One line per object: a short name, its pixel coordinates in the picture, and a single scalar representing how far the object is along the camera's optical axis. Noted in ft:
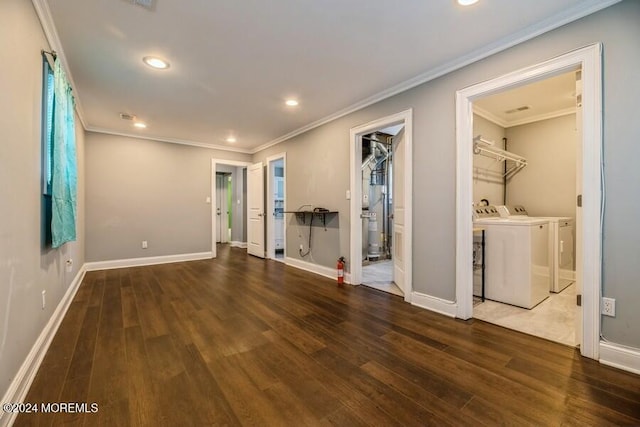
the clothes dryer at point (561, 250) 10.65
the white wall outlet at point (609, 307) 5.68
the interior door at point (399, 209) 10.58
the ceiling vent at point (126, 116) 12.70
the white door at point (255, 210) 18.56
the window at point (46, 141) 6.36
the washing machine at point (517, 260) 8.95
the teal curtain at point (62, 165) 6.59
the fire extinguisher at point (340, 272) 12.07
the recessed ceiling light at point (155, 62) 7.91
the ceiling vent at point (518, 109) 12.15
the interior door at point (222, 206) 27.22
